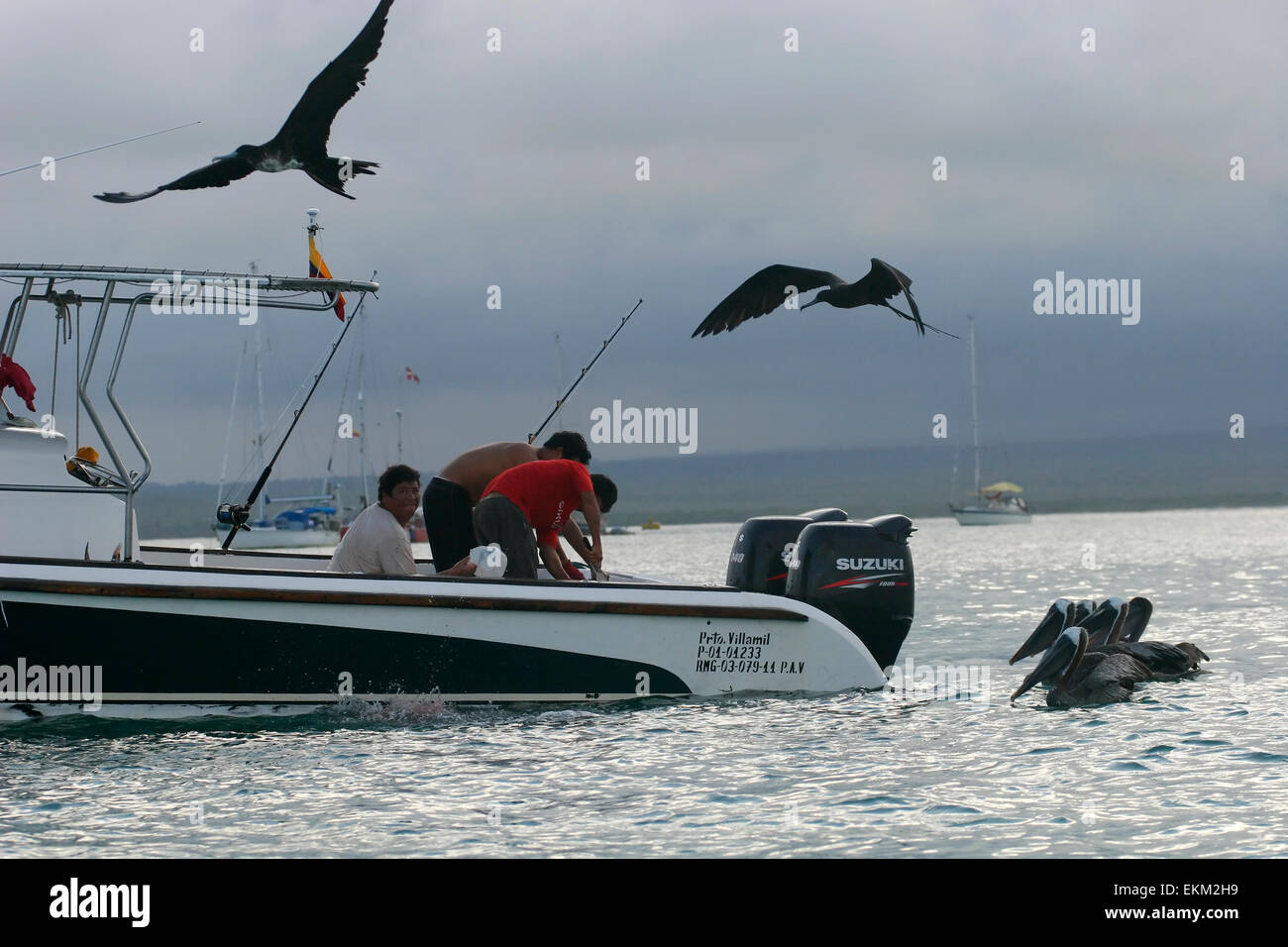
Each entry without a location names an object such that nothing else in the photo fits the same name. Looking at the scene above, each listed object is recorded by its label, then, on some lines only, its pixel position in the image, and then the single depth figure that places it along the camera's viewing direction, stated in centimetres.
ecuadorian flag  1752
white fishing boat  1534
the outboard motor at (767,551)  1980
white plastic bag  1734
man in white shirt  1694
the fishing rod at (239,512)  1828
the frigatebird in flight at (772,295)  1987
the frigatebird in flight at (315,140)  1590
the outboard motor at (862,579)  1844
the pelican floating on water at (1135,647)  2181
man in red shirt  1773
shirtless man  1878
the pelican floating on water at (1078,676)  1933
